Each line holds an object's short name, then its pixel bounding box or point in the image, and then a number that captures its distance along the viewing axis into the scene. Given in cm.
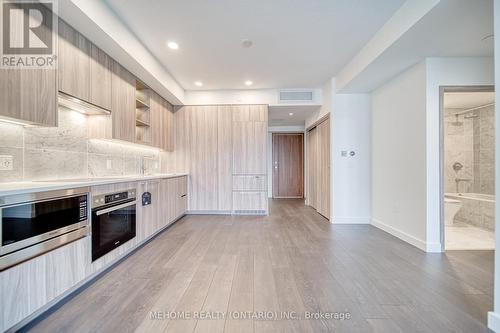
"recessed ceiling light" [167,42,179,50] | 291
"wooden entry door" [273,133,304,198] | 770
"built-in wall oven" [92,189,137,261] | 199
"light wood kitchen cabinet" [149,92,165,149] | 379
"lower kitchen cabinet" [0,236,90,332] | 126
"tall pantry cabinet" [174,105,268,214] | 468
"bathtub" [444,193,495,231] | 374
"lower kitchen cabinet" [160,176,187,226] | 341
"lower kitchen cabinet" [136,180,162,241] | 272
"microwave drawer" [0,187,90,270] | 129
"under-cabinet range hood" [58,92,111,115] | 210
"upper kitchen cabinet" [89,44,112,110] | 231
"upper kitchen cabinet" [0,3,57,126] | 152
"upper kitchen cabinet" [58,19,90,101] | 194
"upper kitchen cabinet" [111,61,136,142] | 268
